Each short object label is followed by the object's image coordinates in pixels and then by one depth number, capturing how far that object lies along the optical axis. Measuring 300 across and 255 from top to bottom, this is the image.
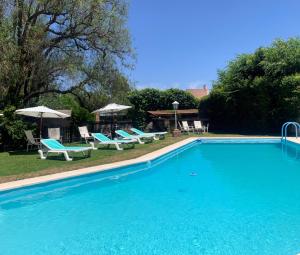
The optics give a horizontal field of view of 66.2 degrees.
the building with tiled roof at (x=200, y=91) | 35.85
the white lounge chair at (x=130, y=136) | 11.05
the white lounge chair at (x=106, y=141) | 9.34
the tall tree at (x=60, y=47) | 10.18
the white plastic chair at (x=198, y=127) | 15.34
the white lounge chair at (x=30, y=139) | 9.10
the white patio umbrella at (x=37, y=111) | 8.84
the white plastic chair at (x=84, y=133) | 11.50
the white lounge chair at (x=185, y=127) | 15.21
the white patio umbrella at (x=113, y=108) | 11.53
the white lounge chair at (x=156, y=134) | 12.04
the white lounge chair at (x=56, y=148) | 7.31
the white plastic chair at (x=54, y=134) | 10.96
